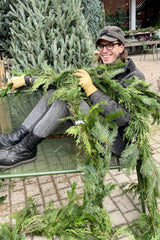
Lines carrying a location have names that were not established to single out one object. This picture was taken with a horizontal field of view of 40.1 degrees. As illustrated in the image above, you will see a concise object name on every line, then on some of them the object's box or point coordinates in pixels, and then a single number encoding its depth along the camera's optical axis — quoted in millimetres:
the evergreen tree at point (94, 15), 3834
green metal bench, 1757
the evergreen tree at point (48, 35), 2629
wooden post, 2427
